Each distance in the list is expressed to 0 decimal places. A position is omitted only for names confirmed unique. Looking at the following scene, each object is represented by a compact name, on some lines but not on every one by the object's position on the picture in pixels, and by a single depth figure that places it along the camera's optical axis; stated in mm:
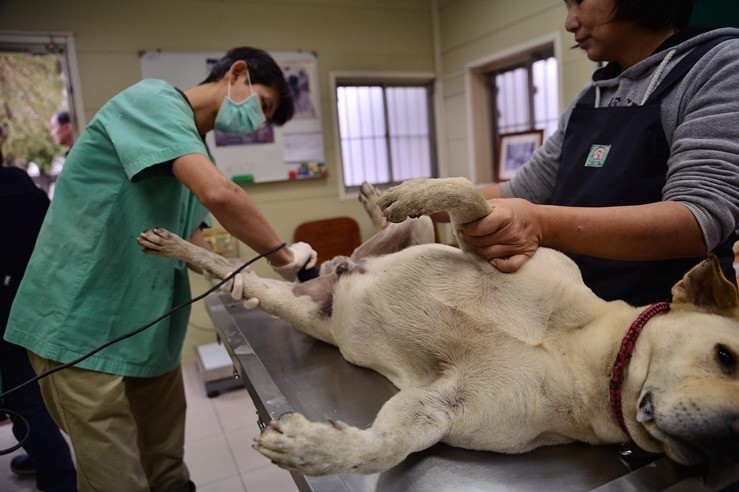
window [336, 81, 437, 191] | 4816
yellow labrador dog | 852
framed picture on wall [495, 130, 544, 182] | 4191
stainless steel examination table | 885
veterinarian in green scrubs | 1433
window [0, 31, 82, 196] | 6254
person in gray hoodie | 960
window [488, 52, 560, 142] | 4051
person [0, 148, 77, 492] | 2332
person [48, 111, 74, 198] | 3871
